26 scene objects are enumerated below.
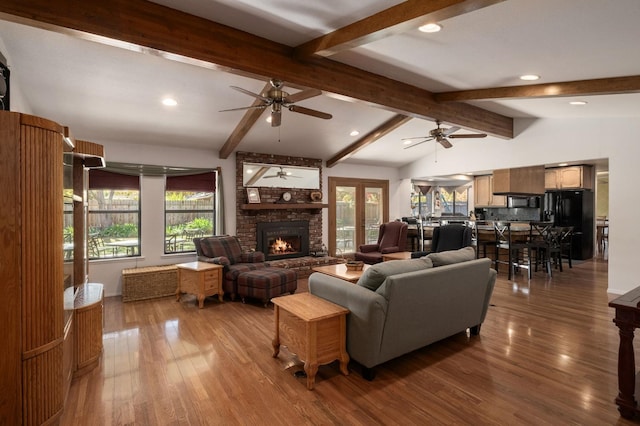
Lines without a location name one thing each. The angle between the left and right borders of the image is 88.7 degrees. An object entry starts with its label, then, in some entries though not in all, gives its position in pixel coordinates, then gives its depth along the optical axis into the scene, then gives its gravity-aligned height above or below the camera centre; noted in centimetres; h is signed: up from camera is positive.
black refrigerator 765 -19
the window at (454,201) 1080 +20
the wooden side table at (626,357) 205 -96
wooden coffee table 377 -81
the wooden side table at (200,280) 455 -104
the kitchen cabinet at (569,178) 745 +68
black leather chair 565 -55
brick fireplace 634 -10
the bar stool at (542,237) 595 -58
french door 795 -12
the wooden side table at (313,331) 249 -100
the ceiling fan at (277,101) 332 +110
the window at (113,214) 521 -11
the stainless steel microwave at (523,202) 826 +13
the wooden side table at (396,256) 582 -89
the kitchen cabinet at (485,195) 868 +32
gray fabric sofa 252 -79
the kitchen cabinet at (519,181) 686 +56
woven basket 485 -115
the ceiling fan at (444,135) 486 +111
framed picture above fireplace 633 +22
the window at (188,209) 581 -3
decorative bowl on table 422 -76
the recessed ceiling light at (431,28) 243 +135
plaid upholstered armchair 484 -80
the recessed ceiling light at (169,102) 412 +135
